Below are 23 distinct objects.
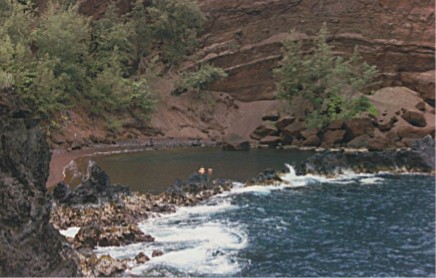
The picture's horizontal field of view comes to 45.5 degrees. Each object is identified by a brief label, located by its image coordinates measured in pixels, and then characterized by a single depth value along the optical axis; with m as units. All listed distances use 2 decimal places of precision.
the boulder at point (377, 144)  53.81
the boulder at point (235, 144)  58.72
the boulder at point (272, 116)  69.12
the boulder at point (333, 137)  59.44
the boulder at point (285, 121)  65.12
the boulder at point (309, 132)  61.94
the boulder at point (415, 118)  61.69
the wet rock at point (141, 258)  18.94
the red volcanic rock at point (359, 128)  59.34
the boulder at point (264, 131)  65.75
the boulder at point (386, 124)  60.72
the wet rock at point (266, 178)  38.11
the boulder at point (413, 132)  58.22
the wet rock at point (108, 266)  17.53
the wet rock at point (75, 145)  52.92
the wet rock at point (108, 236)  21.12
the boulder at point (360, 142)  56.74
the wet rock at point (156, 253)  19.89
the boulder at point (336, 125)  60.72
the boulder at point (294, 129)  63.38
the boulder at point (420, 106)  67.00
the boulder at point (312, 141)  60.47
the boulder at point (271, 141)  63.16
